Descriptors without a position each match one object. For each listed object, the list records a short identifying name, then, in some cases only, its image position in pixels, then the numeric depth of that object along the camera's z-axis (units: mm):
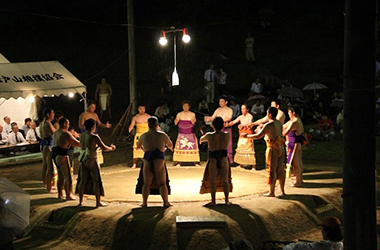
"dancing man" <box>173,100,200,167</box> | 11203
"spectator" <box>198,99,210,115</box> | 16828
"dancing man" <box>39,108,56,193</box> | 9062
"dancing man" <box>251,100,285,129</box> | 9977
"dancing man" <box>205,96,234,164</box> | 10875
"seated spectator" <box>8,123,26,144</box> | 12719
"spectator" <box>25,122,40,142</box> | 13056
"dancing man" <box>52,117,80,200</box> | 8328
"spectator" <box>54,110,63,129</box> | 9103
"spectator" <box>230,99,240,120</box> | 15875
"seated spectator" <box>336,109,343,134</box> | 16250
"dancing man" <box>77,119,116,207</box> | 7828
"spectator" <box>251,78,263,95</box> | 18641
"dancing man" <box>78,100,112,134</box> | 10328
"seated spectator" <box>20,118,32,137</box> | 13166
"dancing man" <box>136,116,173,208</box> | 7586
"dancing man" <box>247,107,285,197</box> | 8312
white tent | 11375
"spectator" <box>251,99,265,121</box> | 16016
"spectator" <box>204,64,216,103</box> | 18797
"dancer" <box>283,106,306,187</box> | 9180
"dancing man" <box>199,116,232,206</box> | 7727
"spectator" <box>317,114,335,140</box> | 15238
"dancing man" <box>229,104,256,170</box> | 10758
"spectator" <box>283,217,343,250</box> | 4660
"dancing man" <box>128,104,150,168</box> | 11109
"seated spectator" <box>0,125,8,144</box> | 12631
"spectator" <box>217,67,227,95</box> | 19125
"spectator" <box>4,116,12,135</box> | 12867
